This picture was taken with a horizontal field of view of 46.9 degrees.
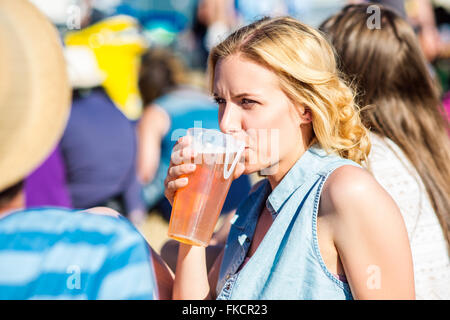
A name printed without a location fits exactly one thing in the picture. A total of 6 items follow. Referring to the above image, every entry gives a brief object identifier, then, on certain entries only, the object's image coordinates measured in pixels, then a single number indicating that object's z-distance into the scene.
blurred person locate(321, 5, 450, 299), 1.87
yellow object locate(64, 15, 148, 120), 5.85
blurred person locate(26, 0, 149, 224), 4.00
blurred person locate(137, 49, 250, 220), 4.50
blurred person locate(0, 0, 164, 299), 1.09
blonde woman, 1.36
